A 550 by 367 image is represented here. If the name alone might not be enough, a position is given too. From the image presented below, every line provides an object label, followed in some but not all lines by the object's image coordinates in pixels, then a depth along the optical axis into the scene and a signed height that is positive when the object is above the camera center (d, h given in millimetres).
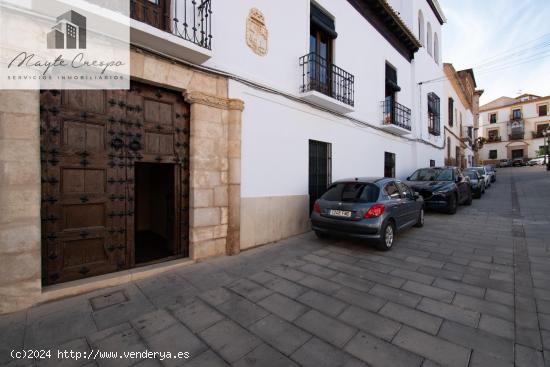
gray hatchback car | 4766 -634
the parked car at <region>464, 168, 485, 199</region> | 12470 -109
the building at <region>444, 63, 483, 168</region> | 19062 +5812
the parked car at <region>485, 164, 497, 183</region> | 19766 +475
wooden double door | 3270 +204
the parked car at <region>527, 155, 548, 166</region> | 34469 +2607
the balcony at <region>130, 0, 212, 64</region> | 3660 +2552
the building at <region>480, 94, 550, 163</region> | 39812 +9045
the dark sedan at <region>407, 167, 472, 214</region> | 8492 -250
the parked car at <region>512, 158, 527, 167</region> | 37222 +2687
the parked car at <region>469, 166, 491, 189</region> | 15836 +214
